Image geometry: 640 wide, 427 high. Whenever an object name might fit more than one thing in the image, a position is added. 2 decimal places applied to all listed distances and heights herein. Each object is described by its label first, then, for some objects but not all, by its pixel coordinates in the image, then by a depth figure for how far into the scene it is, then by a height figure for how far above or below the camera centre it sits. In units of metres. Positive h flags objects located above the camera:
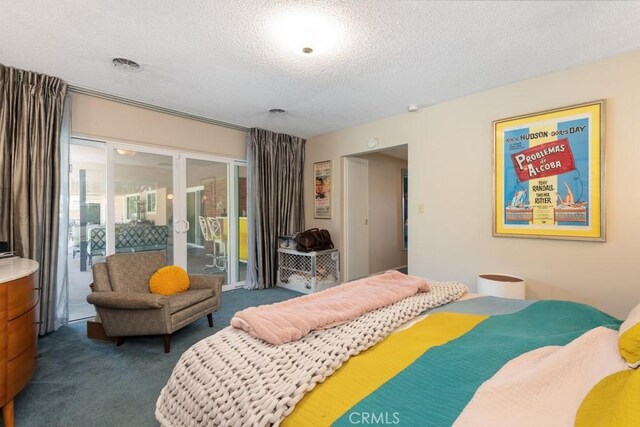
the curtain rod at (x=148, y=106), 3.06 +1.34
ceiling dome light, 1.94 +1.33
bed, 0.75 -0.51
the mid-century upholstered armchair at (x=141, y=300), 2.29 -0.72
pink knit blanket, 1.18 -0.45
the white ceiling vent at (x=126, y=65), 2.48 +1.34
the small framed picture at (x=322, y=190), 4.74 +0.43
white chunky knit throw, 0.82 -0.52
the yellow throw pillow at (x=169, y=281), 2.71 -0.63
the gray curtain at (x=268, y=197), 4.38 +0.29
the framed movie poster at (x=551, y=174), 2.49 +0.37
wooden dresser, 1.50 -0.66
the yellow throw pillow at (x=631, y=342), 0.89 -0.42
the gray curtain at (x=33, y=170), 2.57 +0.43
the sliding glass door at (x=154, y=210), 3.24 +0.08
